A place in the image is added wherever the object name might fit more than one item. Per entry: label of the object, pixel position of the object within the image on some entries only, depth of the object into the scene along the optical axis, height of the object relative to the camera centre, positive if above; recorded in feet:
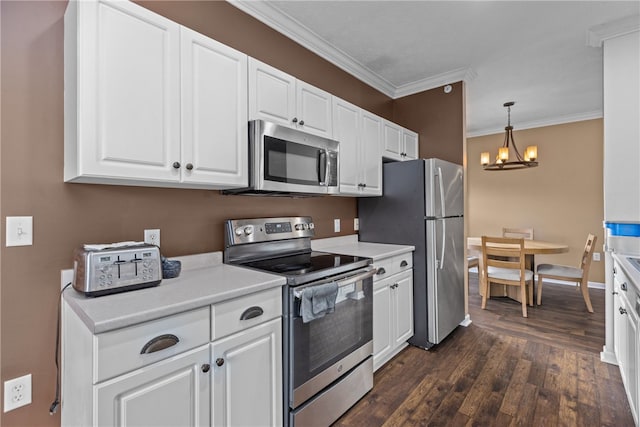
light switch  4.22 -0.24
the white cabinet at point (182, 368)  3.30 -1.95
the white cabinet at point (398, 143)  9.90 +2.40
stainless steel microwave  5.83 +1.08
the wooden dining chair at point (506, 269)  11.34 -2.28
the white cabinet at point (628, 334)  5.21 -2.47
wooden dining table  11.87 -1.55
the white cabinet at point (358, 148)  8.16 +1.82
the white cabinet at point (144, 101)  4.10 +1.70
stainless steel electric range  5.12 -1.93
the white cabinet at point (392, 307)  7.61 -2.53
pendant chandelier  12.56 +2.22
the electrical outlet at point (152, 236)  5.44 -0.41
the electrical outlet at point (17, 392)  4.23 -2.50
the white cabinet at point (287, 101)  6.04 +2.43
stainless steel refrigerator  8.81 -0.52
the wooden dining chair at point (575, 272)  11.84 -2.48
